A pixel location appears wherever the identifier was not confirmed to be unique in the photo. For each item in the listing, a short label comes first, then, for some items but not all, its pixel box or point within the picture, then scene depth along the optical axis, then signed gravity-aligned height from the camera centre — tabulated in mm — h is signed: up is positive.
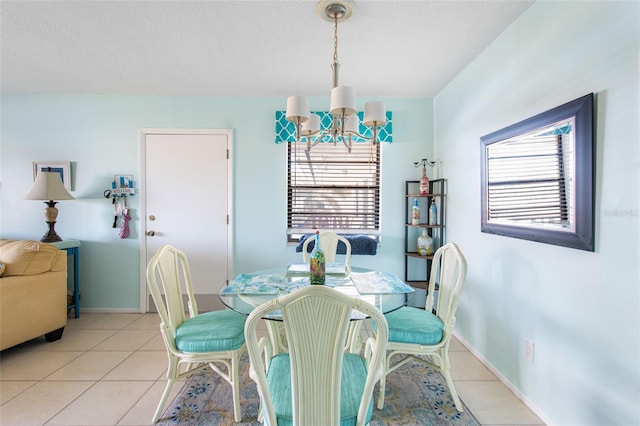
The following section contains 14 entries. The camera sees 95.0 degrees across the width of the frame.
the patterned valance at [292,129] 3125 +873
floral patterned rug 1626 -1163
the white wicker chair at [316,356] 939 -501
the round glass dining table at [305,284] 1487 -452
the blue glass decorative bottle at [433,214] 2949 -37
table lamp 2852 +154
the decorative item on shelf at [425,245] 2971 -352
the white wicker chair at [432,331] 1661 -693
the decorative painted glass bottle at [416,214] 3021 -38
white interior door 3191 +129
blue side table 3002 -688
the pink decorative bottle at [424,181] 2965 +297
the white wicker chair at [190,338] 1573 -695
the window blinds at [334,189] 3273 +237
